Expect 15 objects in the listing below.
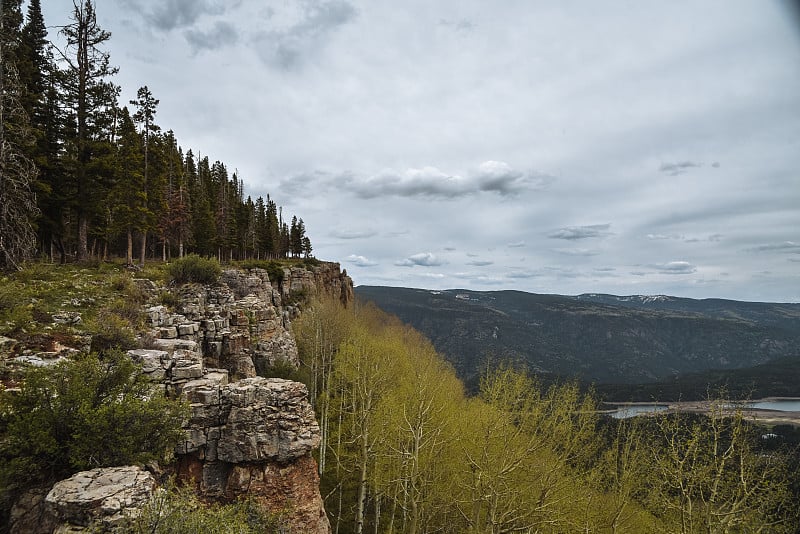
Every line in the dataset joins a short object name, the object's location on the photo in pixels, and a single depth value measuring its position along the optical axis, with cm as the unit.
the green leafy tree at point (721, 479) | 1405
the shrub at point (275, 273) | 4809
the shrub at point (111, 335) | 1338
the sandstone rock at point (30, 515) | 698
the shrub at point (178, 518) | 610
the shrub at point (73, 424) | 763
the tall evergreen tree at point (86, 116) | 2330
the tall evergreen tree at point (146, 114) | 3478
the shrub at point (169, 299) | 2217
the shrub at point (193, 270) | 2894
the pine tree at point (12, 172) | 1688
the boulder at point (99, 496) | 668
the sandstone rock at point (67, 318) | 1388
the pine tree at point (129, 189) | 2828
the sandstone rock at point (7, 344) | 1101
